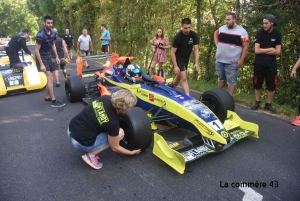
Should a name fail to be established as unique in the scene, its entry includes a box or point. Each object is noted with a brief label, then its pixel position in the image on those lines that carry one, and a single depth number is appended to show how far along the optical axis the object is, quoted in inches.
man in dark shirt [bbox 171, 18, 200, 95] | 197.2
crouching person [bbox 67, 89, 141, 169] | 110.0
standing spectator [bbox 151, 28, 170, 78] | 307.0
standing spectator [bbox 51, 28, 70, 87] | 319.8
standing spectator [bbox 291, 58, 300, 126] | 175.8
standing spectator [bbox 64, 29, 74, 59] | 589.2
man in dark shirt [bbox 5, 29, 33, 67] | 286.7
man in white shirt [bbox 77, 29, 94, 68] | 446.9
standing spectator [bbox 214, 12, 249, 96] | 194.2
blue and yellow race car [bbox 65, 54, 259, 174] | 127.6
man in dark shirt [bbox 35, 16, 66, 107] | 213.5
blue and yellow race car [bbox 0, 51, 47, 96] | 270.5
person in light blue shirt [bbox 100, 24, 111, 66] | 453.1
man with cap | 187.3
